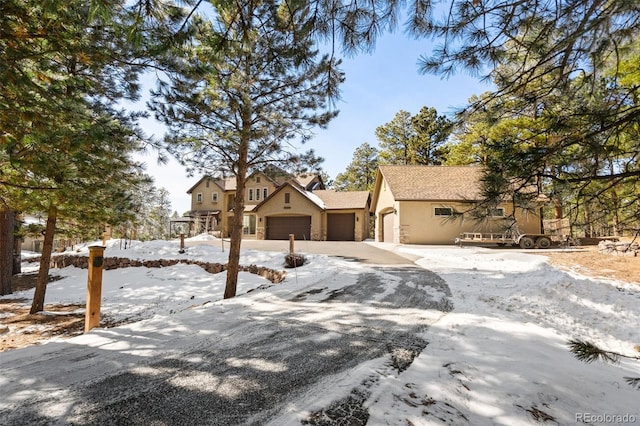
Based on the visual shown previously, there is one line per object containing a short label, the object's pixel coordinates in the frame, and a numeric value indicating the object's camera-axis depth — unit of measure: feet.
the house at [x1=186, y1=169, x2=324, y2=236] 93.97
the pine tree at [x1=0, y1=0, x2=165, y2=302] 11.27
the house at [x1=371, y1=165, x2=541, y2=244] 56.90
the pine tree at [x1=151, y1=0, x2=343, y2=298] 11.28
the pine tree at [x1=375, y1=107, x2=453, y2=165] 94.73
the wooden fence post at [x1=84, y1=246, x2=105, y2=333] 13.89
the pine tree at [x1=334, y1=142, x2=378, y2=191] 122.21
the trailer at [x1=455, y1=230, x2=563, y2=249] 49.49
